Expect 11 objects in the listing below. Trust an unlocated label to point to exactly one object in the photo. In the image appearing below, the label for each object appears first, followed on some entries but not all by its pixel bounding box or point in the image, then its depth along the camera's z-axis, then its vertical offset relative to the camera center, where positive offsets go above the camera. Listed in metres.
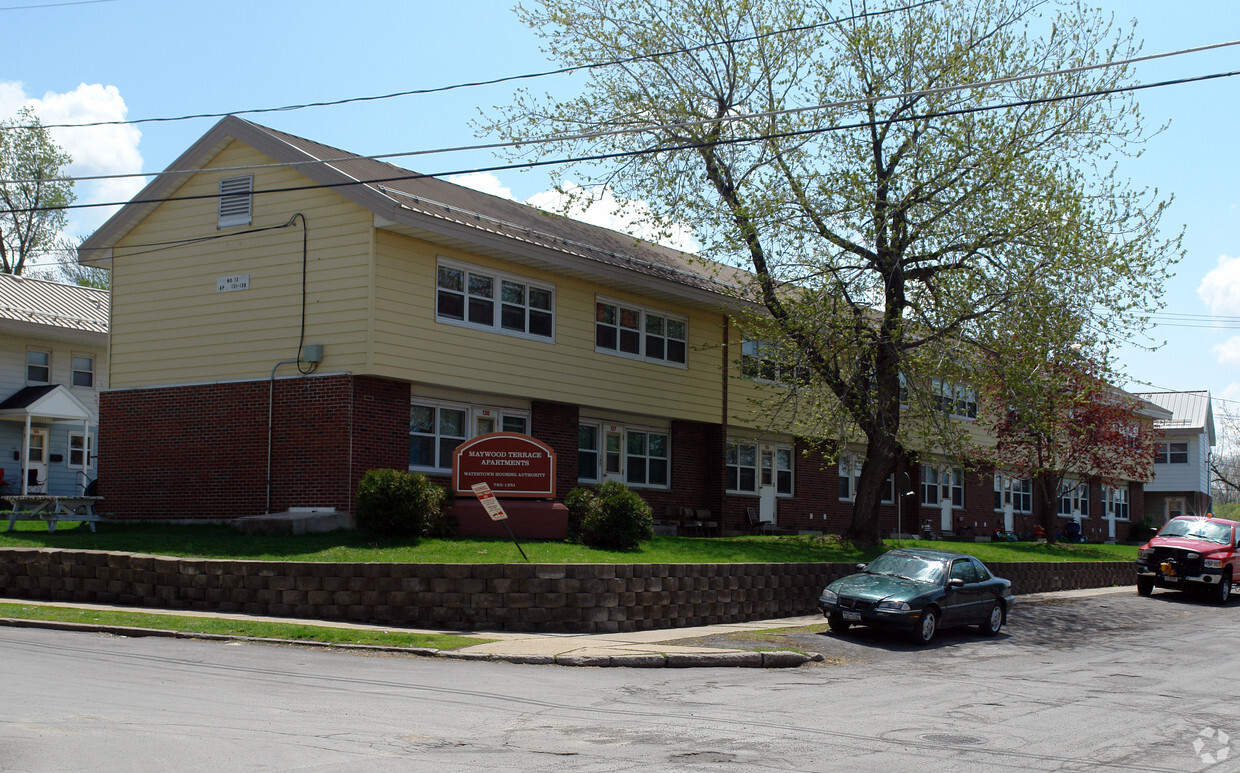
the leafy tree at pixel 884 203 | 23.80 +5.69
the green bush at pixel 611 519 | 20.62 -0.93
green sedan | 17.55 -1.97
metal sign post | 17.98 -0.57
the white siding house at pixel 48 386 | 33.44 +2.27
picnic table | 21.47 -0.98
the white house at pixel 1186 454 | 64.44 +1.25
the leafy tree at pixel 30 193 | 48.53 +11.49
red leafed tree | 39.12 +1.02
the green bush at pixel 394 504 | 19.20 -0.67
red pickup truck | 27.06 -1.96
